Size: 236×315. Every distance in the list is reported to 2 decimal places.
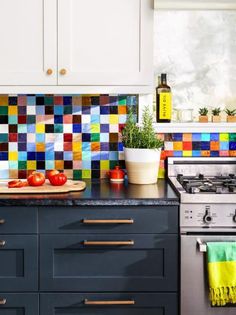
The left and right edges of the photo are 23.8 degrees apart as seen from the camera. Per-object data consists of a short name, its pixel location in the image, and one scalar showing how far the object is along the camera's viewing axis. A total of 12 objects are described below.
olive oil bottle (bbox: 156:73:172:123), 3.07
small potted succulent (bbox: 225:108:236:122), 3.13
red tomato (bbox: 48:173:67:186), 2.80
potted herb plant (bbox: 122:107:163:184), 2.89
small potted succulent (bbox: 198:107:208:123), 3.13
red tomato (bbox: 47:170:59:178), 2.83
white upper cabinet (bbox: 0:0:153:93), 2.76
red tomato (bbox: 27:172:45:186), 2.79
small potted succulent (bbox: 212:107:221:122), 3.13
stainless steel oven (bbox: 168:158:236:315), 2.48
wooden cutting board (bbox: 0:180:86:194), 2.63
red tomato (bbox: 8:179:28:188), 2.76
